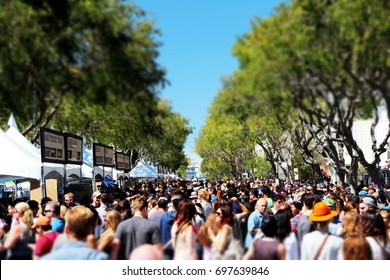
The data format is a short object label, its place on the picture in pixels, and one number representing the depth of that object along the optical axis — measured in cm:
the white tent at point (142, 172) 3923
